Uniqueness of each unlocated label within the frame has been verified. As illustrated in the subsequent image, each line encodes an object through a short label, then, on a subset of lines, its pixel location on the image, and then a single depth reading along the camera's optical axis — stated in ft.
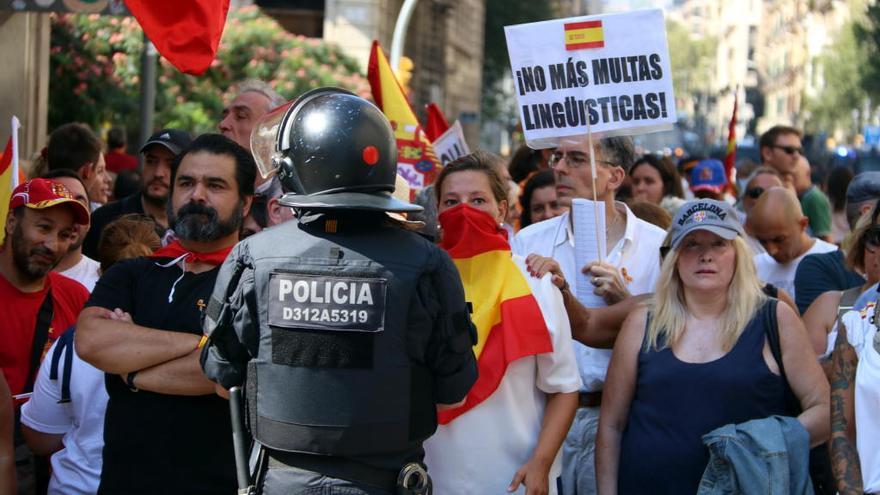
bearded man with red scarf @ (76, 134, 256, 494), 13.76
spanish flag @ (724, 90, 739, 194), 40.88
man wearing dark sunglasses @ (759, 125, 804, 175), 36.52
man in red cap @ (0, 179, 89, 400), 17.51
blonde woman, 15.33
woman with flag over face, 14.64
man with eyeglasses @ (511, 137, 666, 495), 17.60
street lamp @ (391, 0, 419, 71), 61.98
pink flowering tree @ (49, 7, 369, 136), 49.34
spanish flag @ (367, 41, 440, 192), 26.96
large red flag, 18.74
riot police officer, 11.35
